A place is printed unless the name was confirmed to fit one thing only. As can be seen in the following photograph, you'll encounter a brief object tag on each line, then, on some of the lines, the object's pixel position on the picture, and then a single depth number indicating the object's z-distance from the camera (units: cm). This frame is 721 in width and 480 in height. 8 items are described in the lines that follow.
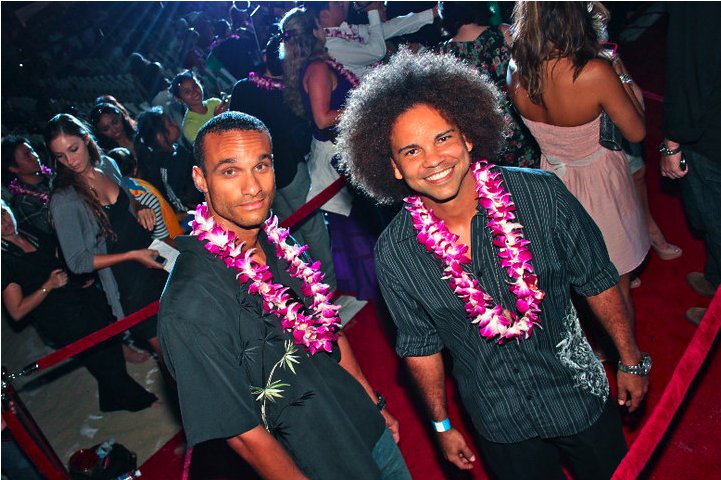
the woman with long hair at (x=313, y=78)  390
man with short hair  167
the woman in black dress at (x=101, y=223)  338
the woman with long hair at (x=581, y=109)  238
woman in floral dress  322
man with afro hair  189
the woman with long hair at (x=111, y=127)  534
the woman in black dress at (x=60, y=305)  369
